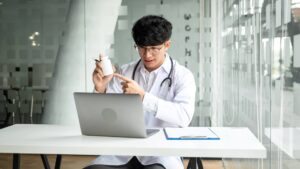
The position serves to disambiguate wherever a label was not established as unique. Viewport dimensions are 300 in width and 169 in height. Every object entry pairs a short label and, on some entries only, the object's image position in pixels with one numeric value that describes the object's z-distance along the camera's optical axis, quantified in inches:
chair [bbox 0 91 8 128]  222.2
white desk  71.6
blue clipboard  79.6
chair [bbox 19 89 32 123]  220.5
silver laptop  76.3
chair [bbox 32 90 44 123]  219.1
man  88.3
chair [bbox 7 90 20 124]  221.6
